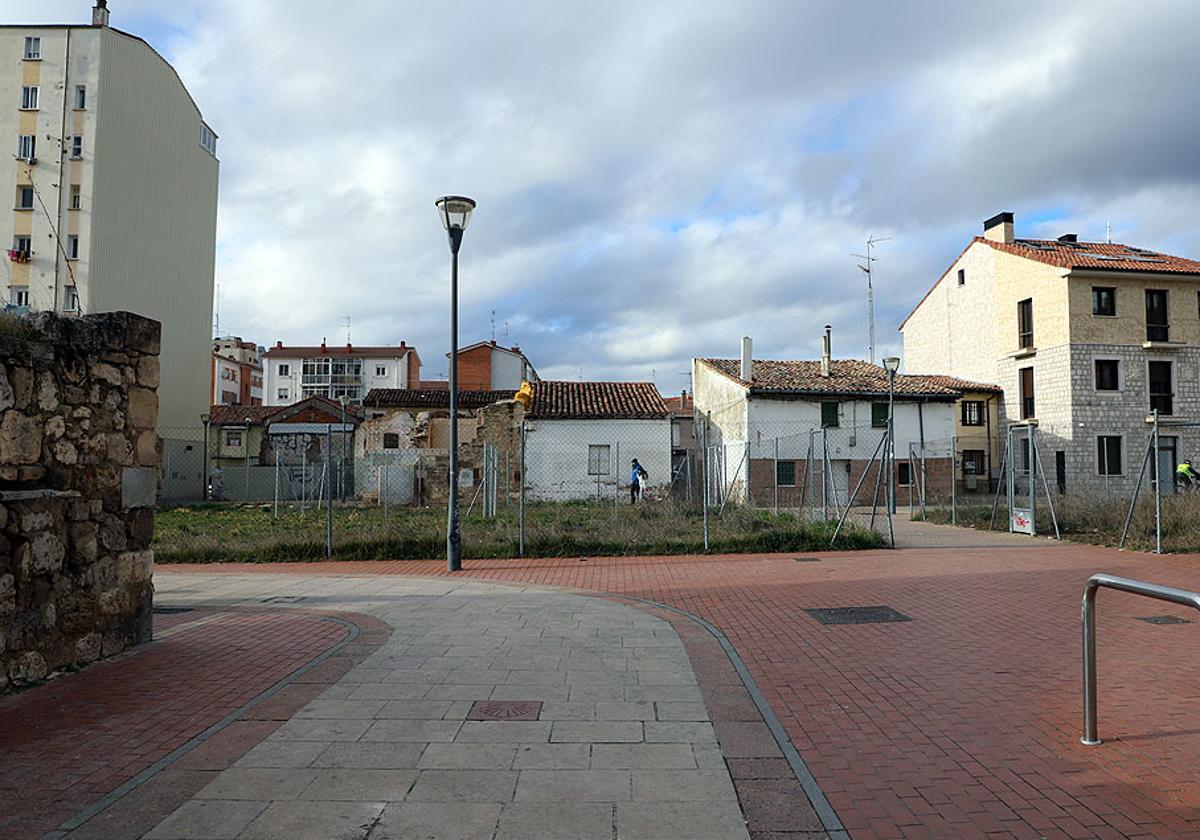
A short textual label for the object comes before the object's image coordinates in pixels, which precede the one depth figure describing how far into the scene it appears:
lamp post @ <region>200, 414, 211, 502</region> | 30.94
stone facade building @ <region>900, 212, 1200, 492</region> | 32.31
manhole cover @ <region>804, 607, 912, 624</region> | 8.18
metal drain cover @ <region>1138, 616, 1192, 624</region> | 7.81
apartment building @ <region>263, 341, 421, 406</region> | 72.69
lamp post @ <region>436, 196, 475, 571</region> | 12.44
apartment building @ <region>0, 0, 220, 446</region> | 30.19
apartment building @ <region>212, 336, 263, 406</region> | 69.81
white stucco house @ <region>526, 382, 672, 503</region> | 31.55
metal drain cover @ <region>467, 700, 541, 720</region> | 5.05
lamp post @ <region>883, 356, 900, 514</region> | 23.34
